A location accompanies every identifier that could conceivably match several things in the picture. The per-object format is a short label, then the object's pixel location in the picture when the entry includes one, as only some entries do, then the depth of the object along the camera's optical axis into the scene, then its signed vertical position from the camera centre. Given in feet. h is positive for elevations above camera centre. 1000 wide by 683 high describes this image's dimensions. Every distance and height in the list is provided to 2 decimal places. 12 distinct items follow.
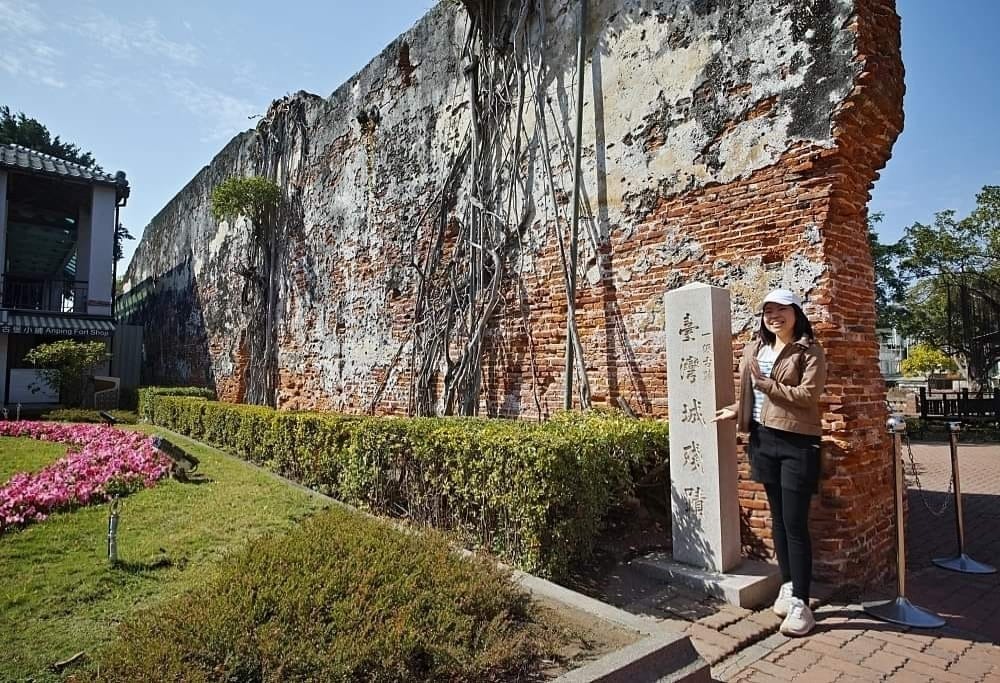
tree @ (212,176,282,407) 39.17 +7.43
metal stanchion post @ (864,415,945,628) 11.25 -4.43
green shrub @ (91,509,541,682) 7.45 -3.29
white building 45.32 +10.08
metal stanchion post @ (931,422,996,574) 14.39 -4.60
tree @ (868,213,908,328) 68.62 +10.14
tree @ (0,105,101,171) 72.59 +30.24
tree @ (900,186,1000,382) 61.77 +10.83
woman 10.90 -1.03
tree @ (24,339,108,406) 39.99 +1.41
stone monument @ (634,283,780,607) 12.59 -1.74
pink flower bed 16.78 -3.13
